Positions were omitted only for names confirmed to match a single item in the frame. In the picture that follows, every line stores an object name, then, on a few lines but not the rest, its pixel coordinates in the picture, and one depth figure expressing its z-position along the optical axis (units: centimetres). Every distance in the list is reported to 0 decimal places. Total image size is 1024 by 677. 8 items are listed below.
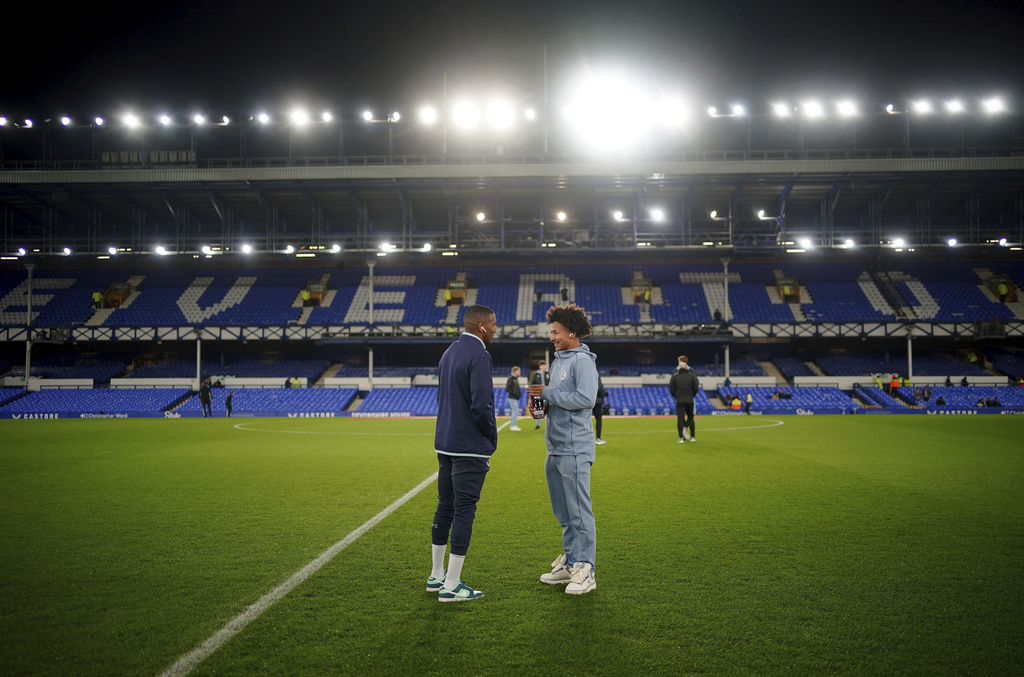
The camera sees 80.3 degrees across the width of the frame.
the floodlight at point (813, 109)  3778
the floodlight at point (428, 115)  3934
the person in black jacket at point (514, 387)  1964
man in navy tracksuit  467
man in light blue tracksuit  484
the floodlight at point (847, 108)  3772
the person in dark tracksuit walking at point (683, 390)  1518
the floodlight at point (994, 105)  3716
